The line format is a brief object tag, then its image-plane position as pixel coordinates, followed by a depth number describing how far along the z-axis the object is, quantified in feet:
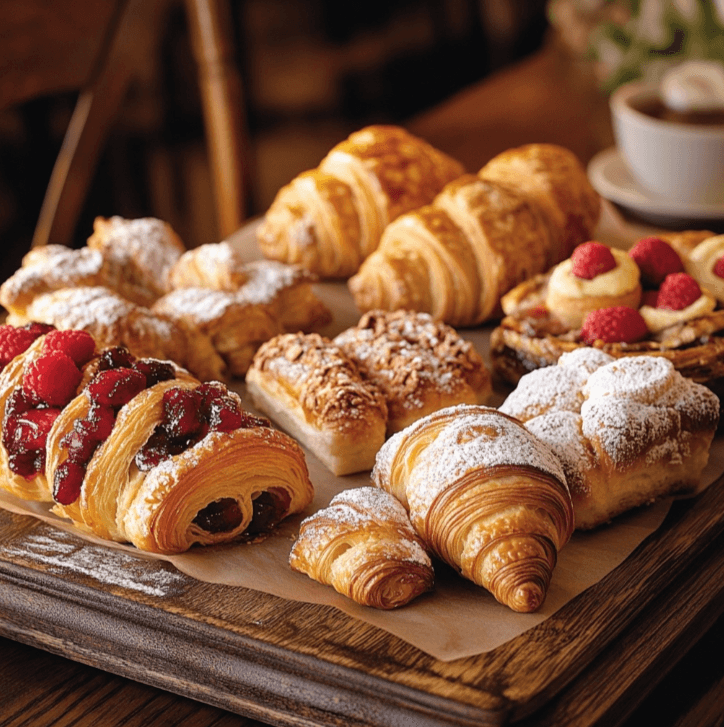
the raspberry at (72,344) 3.37
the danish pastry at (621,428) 3.29
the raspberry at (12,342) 3.44
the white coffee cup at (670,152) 4.24
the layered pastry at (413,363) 3.56
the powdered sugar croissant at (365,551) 3.15
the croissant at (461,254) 3.88
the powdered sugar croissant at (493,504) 3.13
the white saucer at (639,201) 4.27
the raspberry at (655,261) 3.65
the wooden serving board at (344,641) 3.04
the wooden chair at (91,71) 4.31
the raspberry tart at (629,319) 3.55
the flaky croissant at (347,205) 4.09
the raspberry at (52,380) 3.33
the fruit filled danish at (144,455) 3.24
